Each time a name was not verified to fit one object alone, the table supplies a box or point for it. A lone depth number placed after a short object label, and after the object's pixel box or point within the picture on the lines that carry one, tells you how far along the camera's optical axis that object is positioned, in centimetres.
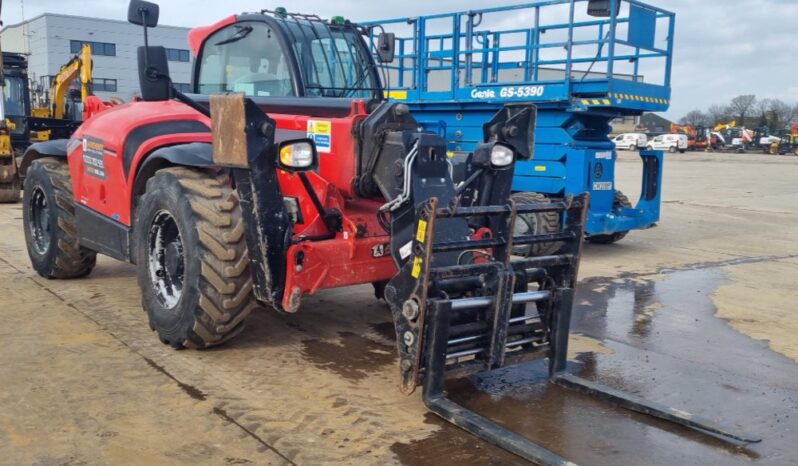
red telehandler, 385
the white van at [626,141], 4972
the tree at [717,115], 6995
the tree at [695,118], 7848
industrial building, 4478
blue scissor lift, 877
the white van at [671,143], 4784
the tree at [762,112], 5969
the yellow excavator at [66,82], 1430
